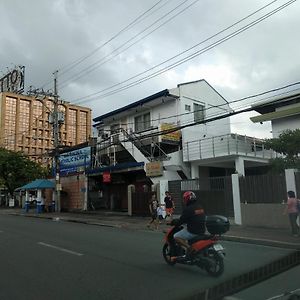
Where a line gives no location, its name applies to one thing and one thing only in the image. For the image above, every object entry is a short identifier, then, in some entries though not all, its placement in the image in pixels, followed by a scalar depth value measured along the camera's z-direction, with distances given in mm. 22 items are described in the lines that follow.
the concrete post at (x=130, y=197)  19550
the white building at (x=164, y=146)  19264
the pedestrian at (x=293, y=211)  10670
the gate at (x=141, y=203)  18850
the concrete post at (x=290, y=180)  12143
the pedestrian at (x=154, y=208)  13576
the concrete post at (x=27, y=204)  27234
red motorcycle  5897
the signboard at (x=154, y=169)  19009
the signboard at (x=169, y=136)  20900
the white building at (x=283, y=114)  17272
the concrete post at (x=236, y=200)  13563
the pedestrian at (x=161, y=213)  15009
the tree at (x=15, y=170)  33483
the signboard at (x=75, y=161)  24733
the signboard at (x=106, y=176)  22209
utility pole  24413
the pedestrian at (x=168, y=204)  14781
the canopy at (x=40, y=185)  25121
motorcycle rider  6230
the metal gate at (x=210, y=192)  14688
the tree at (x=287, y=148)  13679
